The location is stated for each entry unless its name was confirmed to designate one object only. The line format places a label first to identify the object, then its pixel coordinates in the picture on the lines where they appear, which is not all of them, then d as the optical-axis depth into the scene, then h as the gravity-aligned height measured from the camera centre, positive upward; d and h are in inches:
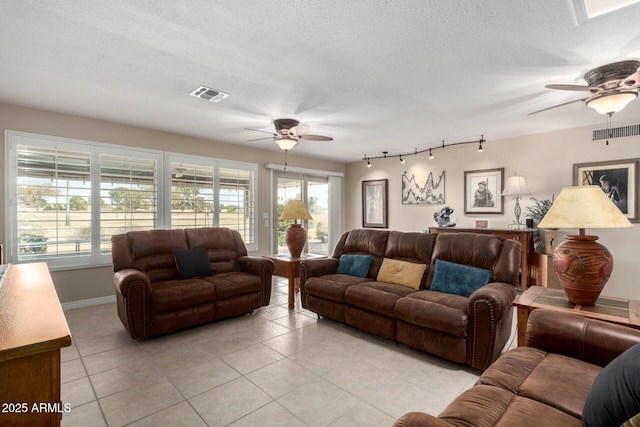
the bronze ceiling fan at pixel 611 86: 99.1 +44.1
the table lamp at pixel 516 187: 184.7 +17.3
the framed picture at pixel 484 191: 207.0 +17.4
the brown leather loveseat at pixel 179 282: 117.3 -29.1
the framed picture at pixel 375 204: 274.8 +11.2
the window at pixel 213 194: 192.5 +14.4
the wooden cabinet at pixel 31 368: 36.9 -18.9
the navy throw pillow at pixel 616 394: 35.1 -21.5
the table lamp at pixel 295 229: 176.1 -7.6
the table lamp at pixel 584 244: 78.1 -7.4
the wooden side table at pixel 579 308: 73.1 -23.7
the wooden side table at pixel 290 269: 161.0 -28.4
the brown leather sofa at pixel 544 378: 47.1 -30.1
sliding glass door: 252.2 +11.8
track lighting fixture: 209.6 +51.3
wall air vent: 160.4 +44.6
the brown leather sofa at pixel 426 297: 94.7 -29.7
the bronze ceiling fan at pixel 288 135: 160.6 +43.4
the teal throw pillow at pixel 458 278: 113.7 -23.5
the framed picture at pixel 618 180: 160.6 +19.6
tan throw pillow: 129.5 -24.6
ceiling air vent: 123.9 +50.4
